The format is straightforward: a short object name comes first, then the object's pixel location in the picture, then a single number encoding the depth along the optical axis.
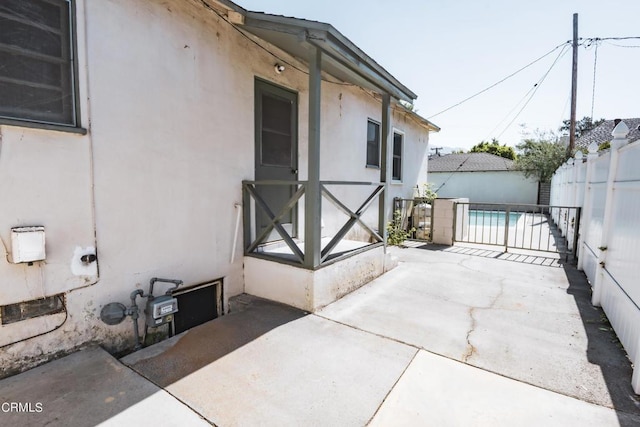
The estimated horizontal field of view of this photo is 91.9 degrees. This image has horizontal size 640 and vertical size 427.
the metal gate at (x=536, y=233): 6.88
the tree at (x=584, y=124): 34.93
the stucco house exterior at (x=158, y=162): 2.33
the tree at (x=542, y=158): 18.61
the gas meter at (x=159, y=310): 2.90
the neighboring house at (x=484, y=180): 21.81
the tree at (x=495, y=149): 34.28
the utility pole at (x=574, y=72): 13.12
